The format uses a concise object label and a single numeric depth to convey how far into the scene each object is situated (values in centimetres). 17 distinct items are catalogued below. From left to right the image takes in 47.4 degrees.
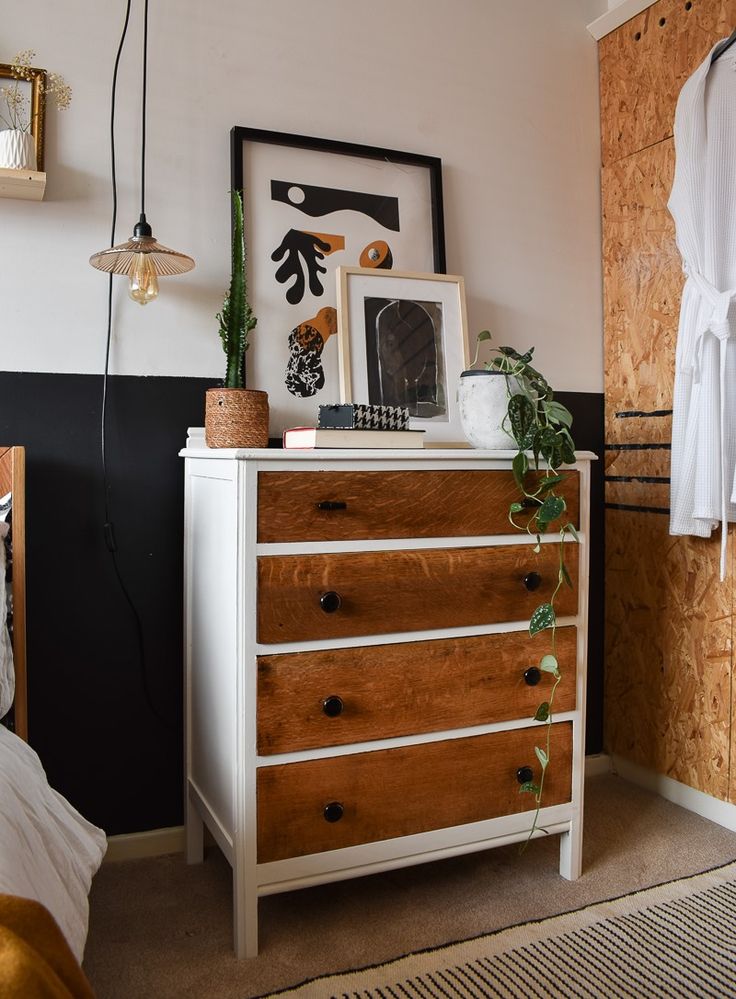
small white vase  180
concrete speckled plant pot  187
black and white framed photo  217
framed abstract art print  216
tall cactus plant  190
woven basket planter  178
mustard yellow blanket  77
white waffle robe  213
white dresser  165
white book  176
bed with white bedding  118
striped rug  158
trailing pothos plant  181
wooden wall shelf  179
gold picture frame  191
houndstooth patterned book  180
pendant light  191
